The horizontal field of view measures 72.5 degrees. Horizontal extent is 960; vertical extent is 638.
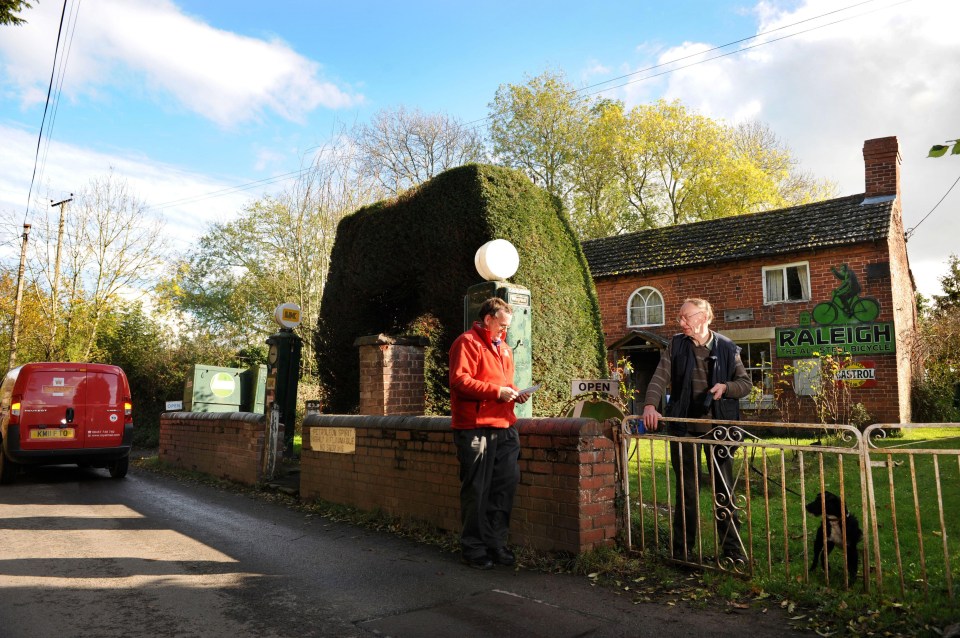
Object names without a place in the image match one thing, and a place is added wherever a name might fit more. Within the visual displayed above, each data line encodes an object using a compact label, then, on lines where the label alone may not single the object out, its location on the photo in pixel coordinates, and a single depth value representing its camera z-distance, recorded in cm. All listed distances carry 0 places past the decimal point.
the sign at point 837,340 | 1517
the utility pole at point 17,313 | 2236
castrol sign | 1507
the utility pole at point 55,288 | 2342
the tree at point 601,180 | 3038
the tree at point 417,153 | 2784
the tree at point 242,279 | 2788
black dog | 401
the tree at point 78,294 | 2364
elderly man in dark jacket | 448
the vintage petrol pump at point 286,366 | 969
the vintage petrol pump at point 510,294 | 652
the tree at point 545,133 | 3131
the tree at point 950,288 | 2425
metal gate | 363
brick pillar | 845
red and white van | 987
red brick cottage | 1533
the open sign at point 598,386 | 705
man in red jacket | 459
